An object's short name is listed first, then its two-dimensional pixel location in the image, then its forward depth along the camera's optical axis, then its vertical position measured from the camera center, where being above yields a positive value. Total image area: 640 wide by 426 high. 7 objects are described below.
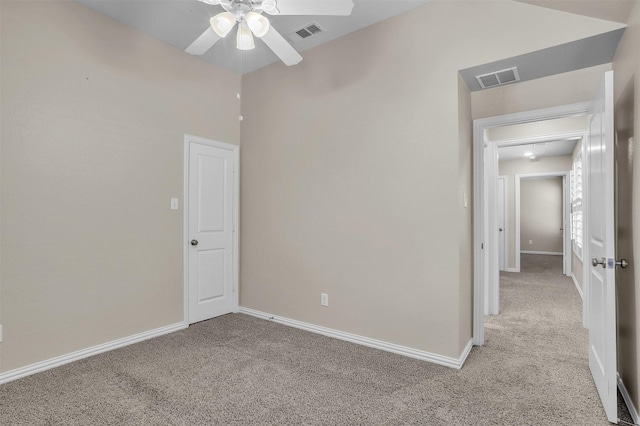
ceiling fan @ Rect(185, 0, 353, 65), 1.99 +1.23
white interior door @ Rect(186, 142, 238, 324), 3.73 -0.21
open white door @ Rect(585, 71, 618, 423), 1.93 -0.23
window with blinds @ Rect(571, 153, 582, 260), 5.00 +0.12
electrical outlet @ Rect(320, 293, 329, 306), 3.41 -0.87
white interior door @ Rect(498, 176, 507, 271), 7.30 -0.55
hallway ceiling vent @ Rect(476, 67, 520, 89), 2.71 +1.13
